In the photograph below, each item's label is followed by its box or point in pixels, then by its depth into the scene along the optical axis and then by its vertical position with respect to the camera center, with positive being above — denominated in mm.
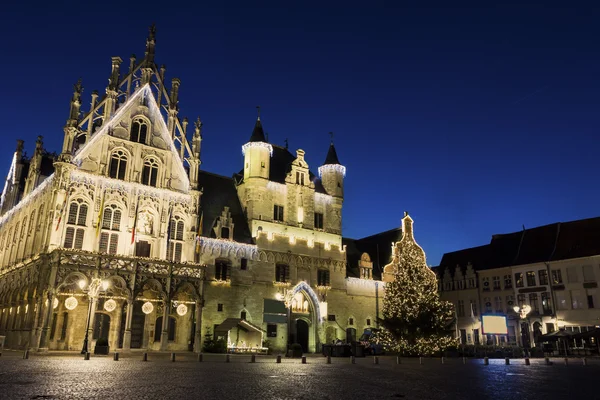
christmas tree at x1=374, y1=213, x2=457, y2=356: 35562 +2262
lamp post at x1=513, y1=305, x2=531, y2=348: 37481 +2795
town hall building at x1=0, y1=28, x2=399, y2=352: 31828 +7312
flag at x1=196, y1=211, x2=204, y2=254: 36812 +7552
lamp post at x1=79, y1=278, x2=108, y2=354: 28922 +3040
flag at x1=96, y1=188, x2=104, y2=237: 32875 +7620
